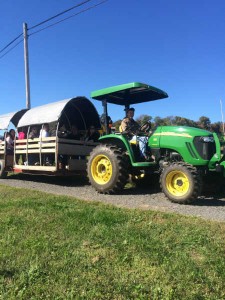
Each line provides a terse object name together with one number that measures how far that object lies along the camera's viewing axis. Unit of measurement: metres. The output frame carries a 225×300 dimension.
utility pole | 12.45
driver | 6.17
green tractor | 5.16
